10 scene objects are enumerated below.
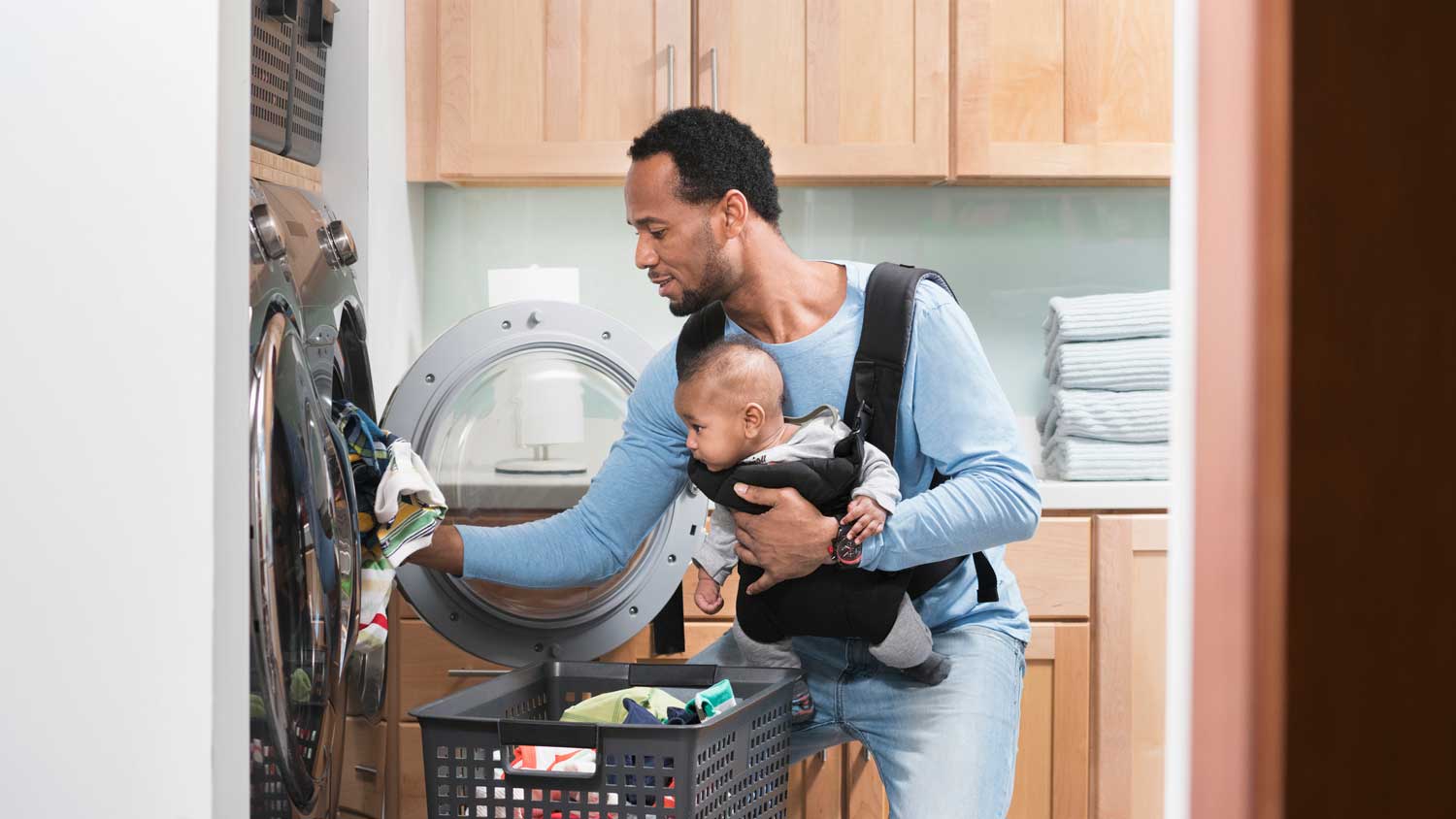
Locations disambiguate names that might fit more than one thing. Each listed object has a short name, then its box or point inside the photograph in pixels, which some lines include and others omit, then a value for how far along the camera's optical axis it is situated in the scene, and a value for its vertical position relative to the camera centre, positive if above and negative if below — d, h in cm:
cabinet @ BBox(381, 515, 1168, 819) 226 -53
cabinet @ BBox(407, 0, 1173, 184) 244 +68
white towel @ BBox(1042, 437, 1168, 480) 239 -9
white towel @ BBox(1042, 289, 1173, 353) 244 +20
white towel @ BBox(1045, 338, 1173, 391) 242 +10
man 159 -11
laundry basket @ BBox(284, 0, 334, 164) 198 +56
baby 159 -11
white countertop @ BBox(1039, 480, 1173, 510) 229 -15
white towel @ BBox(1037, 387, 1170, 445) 240 +0
